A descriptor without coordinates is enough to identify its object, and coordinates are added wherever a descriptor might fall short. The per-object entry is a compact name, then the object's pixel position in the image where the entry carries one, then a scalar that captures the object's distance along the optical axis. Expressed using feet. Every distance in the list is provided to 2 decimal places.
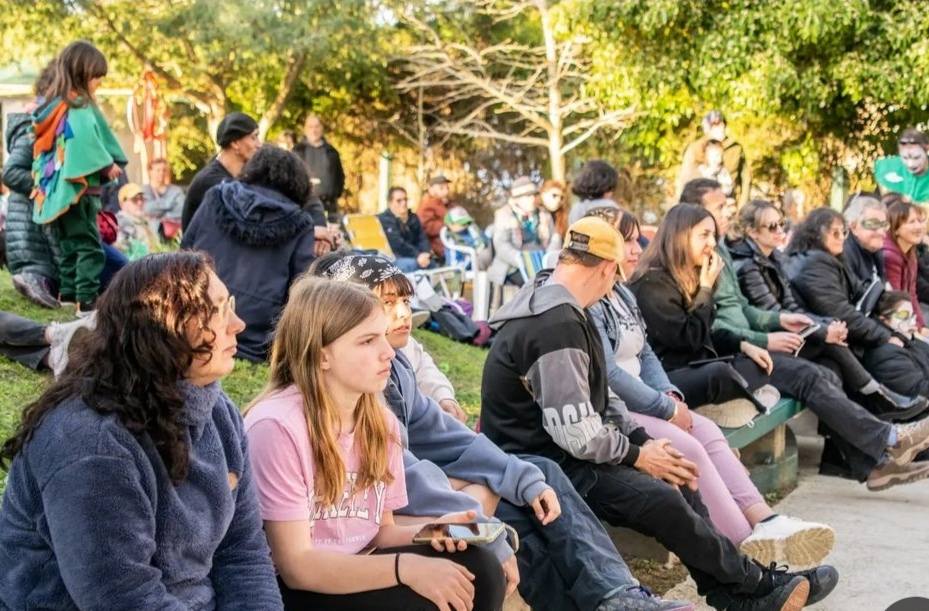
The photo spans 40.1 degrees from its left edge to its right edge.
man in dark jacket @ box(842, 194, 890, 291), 26.66
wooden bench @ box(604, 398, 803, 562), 19.84
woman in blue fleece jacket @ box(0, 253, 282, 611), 7.86
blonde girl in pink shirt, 9.92
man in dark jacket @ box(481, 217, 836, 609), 13.79
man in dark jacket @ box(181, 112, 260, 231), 22.63
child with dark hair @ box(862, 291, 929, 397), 24.40
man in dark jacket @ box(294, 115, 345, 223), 45.47
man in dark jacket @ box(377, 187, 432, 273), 43.27
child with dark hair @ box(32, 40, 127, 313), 21.76
